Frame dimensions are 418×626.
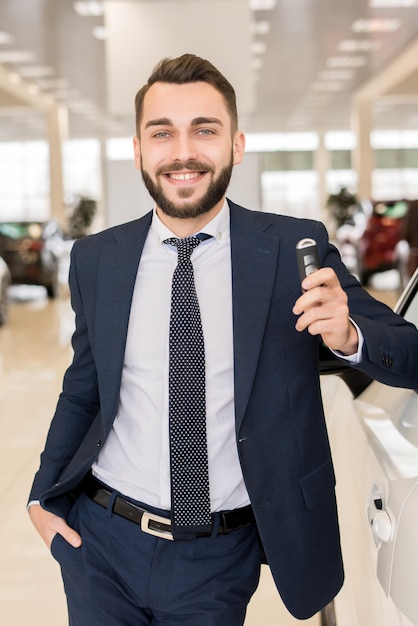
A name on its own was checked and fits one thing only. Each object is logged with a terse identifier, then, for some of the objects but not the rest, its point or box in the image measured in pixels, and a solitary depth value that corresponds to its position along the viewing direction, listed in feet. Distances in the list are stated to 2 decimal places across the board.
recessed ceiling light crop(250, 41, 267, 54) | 58.59
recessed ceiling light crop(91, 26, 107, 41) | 52.85
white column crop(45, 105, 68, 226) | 83.97
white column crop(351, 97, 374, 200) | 86.53
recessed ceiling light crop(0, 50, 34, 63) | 59.89
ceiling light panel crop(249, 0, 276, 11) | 46.55
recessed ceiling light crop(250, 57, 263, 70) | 64.85
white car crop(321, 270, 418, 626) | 4.49
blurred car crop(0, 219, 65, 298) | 49.96
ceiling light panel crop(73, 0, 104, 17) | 46.14
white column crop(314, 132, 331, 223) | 125.18
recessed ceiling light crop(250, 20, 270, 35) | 52.21
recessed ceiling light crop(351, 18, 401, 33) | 52.08
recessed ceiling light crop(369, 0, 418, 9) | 46.85
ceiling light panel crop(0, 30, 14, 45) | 53.96
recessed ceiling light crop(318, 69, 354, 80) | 71.61
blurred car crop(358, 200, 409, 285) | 47.32
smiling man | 5.37
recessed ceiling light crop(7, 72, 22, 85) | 69.31
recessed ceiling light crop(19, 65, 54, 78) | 66.80
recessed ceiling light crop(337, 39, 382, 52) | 58.39
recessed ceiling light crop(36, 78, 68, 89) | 73.12
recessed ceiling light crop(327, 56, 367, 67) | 65.42
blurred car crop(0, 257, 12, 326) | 38.95
